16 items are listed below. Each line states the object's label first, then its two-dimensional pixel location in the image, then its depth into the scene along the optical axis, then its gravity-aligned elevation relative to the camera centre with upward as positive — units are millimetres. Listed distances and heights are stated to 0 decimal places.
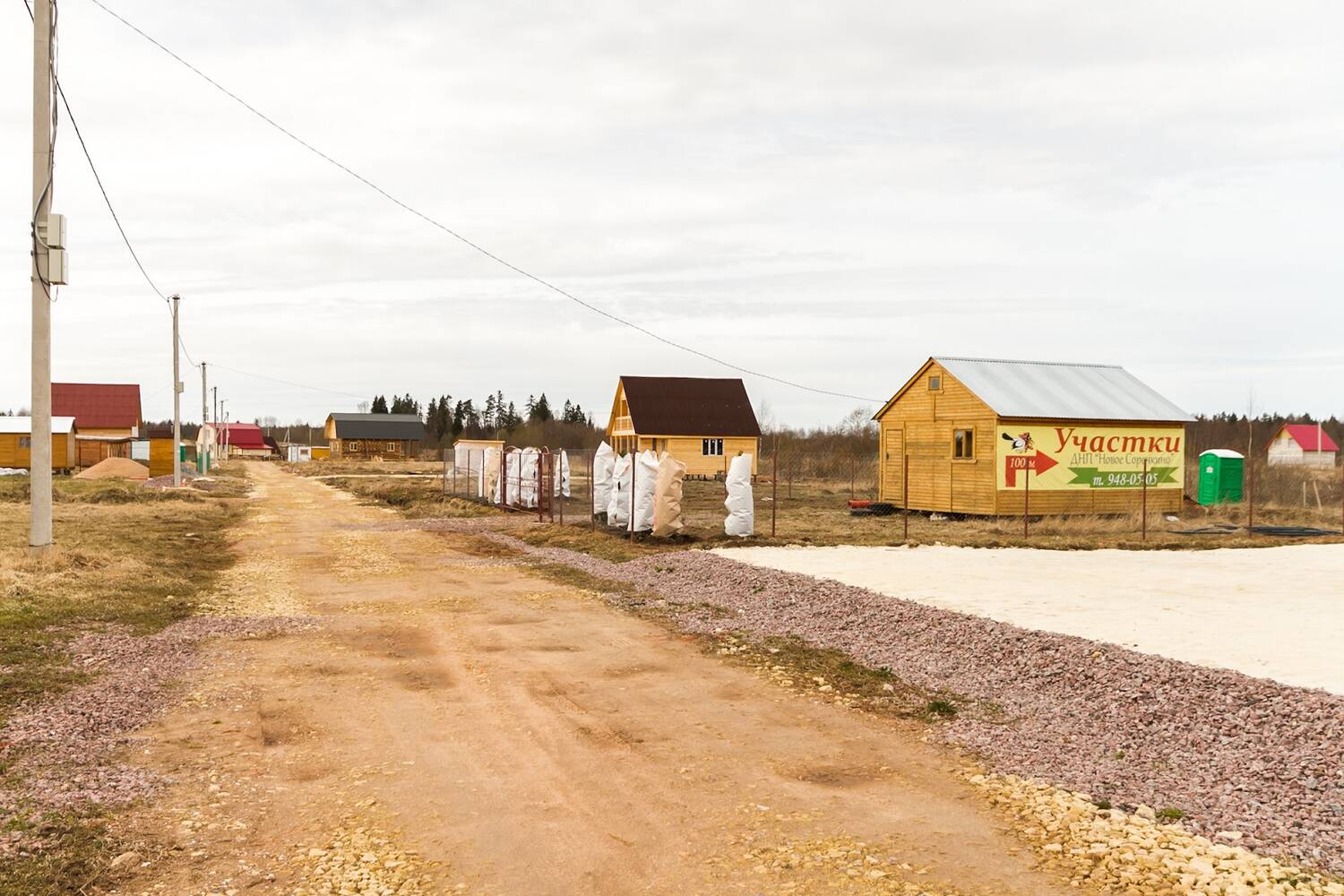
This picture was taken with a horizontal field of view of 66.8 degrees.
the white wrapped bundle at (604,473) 23703 -771
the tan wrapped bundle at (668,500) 19828 -1169
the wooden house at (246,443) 127062 -468
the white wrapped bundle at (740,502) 19422 -1178
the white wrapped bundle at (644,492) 20203 -1033
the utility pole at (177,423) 38000 +612
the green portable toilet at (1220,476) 32250 -1092
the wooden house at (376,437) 103062 +202
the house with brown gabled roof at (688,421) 52625 +1025
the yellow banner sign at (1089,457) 26719 -419
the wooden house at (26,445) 56406 -389
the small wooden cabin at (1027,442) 26781 -9
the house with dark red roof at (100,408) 70688 +2169
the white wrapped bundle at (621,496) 21344 -1190
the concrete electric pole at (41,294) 13523 +1944
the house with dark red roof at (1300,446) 83188 -360
